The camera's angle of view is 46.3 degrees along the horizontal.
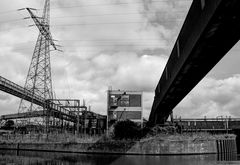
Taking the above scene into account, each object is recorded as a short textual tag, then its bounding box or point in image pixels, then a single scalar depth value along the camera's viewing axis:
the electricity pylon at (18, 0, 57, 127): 70.56
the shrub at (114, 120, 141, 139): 65.44
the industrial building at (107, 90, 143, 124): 87.75
